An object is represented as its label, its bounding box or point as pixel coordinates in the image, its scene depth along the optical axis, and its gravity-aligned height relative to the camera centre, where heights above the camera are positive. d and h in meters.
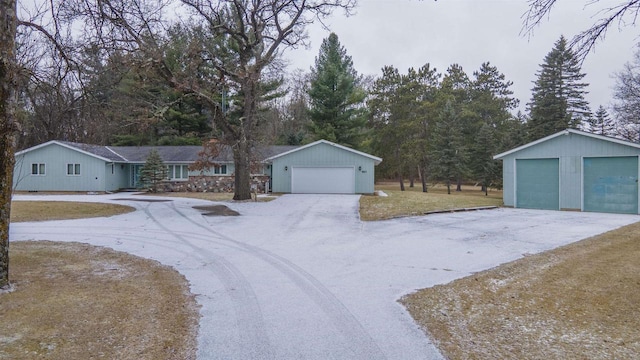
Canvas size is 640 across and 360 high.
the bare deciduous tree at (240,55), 15.93 +5.41
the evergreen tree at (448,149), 36.84 +2.82
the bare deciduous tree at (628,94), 23.52 +5.11
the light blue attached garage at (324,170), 24.70 +0.60
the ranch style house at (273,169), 24.75 +0.66
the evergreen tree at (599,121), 36.44 +5.39
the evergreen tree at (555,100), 33.06 +6.90
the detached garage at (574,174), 15.67 +0.25
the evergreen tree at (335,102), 33.12 +6.48
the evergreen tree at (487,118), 37.09 +6.75
